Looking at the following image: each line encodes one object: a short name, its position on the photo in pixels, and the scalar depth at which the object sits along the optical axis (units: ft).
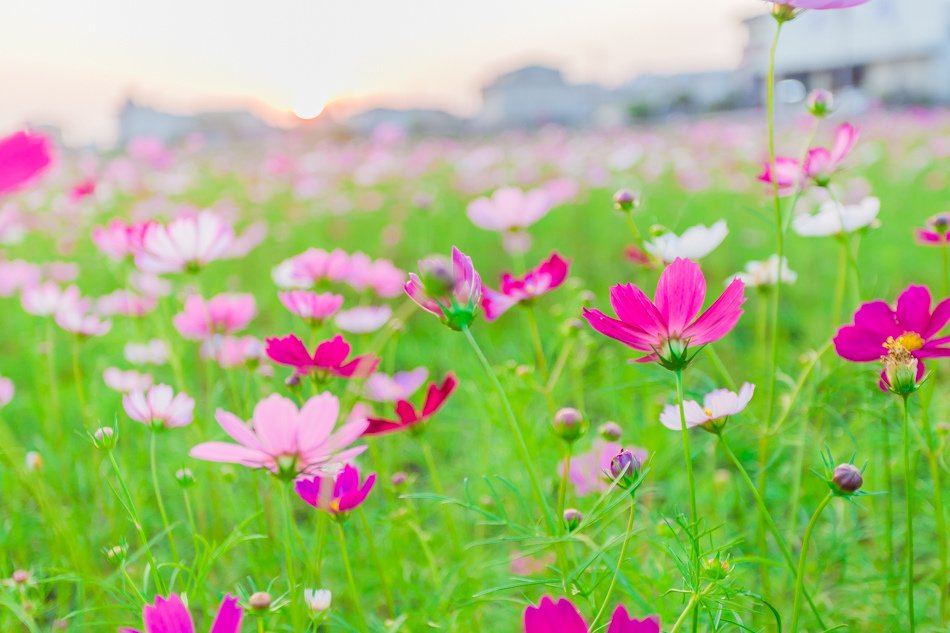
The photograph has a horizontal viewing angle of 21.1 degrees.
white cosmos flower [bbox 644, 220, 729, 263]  3.32
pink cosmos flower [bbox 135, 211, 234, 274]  3.55
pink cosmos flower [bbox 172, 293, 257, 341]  3.81
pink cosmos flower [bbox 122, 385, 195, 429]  3.29
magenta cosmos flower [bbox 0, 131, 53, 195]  2.87
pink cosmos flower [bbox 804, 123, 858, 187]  3.39
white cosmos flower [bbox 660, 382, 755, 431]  3.04
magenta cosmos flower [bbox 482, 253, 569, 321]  3.39
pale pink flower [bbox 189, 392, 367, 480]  2.98
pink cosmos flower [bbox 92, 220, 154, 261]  3.62
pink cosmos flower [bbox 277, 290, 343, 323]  3.40
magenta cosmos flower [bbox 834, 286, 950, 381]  3.04
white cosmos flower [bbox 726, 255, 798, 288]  3.71
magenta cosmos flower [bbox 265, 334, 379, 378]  3.14
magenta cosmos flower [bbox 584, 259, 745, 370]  2.94
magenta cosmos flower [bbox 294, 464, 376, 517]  3.06
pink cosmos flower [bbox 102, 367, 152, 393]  3.84
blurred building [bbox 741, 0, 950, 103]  83.43
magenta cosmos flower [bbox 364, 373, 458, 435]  3.25
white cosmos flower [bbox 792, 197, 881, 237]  3.47
